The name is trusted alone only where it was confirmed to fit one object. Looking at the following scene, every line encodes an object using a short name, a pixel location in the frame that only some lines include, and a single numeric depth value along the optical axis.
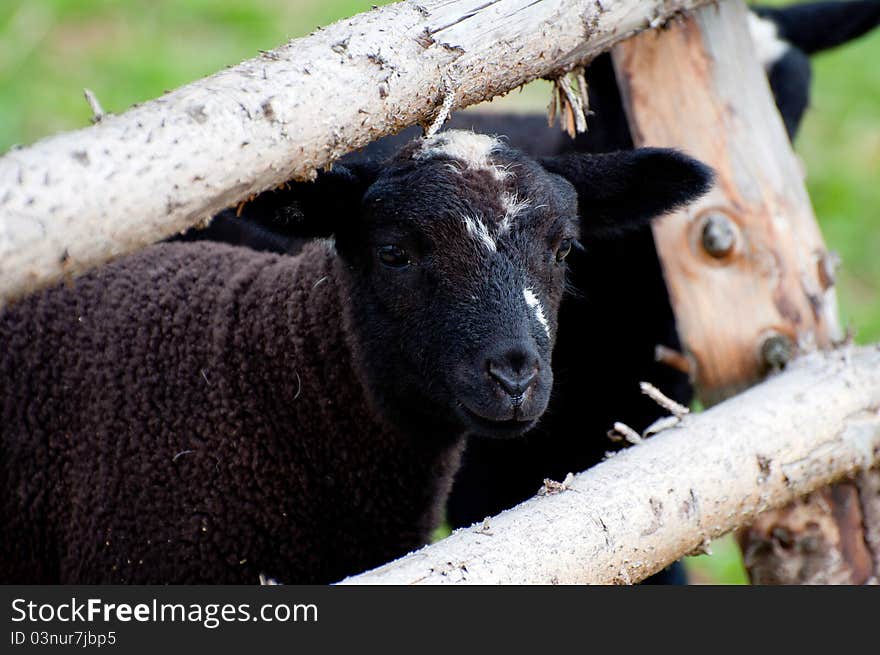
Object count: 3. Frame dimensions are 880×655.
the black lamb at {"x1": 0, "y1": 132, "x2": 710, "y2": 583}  6.79
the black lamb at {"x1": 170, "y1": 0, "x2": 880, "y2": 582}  10.34
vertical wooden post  8.83
